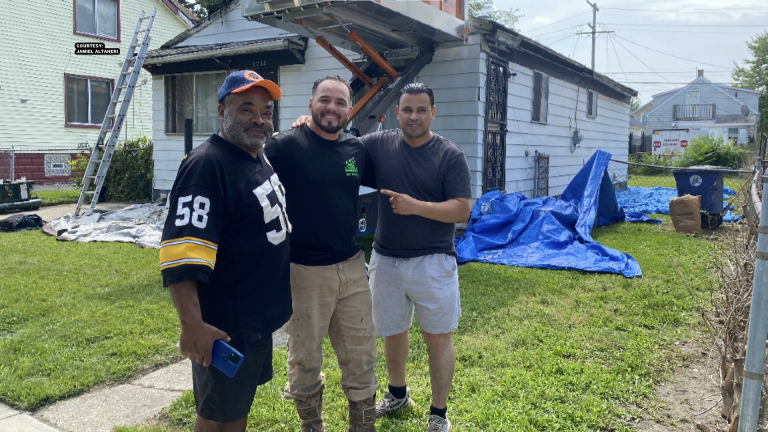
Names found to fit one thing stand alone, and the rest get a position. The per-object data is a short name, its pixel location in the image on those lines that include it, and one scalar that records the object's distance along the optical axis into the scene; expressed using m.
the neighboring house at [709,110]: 44.00
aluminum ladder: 10.53
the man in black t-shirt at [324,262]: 2.71
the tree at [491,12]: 34.56
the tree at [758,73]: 44.06
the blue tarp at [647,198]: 12.79
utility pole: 44.25
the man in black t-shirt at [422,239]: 2.99
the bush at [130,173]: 13.18
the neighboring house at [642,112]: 70.06
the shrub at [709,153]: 21.73
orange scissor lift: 6.67
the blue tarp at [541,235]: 7.04
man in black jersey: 1.87
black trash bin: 10.00
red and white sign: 33.26
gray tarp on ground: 8.78
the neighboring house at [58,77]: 16.50
